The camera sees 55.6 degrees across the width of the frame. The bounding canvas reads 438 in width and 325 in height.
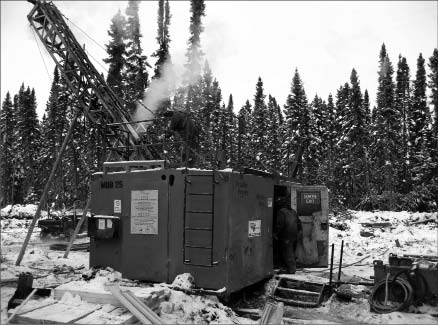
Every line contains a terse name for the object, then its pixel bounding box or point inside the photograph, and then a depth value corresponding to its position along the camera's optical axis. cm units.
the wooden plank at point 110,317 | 602
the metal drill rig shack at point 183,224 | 787
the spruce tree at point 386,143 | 4250
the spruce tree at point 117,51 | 2683
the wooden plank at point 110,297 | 667
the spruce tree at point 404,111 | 4356
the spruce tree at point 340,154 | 4759
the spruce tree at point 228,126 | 5381
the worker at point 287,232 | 1014
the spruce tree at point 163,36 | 3062
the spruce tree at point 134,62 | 2759
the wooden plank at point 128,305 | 613
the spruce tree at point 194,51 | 2718
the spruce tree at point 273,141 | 5272
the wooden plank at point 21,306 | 600
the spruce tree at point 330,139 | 4806
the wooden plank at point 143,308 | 617
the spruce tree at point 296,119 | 4325
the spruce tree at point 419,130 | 3919
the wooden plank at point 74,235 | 1285
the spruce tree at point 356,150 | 4722
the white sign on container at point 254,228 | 870
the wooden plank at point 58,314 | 588
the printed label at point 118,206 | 893
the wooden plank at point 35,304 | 624
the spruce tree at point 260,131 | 5452
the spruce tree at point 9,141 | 4922
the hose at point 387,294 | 771
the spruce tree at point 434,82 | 4900
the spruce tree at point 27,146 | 5059
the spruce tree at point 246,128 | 5344
